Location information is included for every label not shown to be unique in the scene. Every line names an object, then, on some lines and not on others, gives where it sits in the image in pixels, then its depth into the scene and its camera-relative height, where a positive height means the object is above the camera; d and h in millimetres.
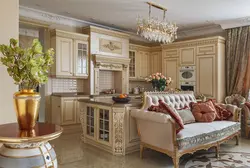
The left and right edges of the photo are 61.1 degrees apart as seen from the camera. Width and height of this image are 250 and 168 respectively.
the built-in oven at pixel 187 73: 6168 +283
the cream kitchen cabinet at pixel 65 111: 5068 -684
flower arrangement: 4176 +32
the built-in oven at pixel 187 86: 6188 -100
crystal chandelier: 4211 +1084
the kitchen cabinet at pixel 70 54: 5176 +738
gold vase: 1536 -177
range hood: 5773 +382
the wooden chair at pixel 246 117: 4679 -786
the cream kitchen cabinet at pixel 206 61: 5734 +599
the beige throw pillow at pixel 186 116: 3790 -603
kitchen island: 3580 -781
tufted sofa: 2951 -768
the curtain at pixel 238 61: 5637 +595
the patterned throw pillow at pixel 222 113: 4223 -612
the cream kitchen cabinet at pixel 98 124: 3740 -772
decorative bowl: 3727 -305
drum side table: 1383 -457
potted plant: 1537 +59
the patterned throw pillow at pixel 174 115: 3000 -465
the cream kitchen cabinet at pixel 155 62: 7332 +739
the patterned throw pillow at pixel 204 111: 3959 -546
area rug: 3117 -1218
